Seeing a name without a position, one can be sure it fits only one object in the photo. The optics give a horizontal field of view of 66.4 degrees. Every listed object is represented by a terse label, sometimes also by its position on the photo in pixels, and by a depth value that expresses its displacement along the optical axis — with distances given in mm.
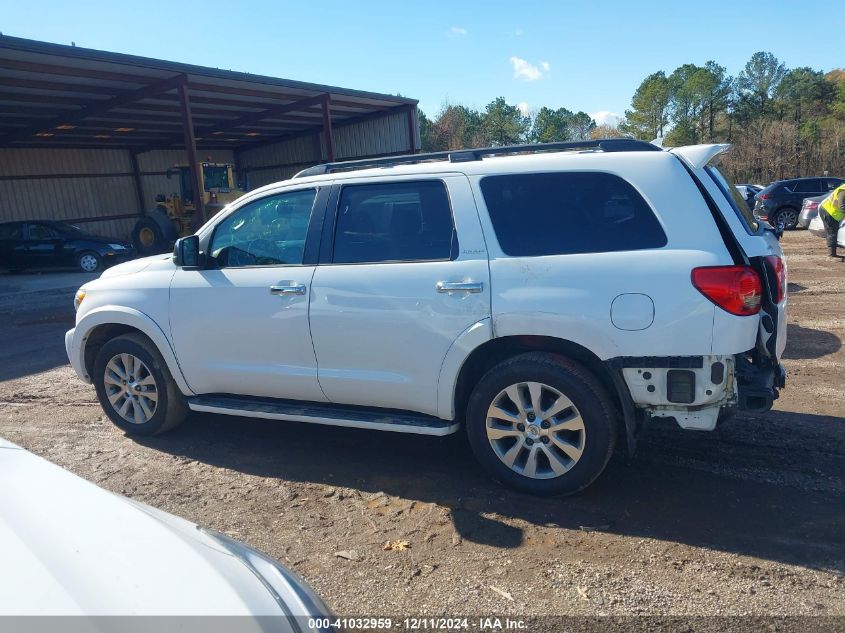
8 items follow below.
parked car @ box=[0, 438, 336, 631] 1582
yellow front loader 23062
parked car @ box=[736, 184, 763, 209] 23106
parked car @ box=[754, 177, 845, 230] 19984
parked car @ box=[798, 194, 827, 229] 15548
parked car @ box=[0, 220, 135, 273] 18812
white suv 3451
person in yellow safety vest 12156
